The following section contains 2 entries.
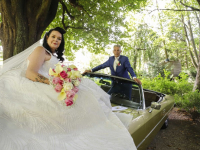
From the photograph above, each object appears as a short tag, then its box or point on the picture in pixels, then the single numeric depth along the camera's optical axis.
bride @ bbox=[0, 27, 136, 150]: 1.32
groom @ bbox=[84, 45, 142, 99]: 4.00
